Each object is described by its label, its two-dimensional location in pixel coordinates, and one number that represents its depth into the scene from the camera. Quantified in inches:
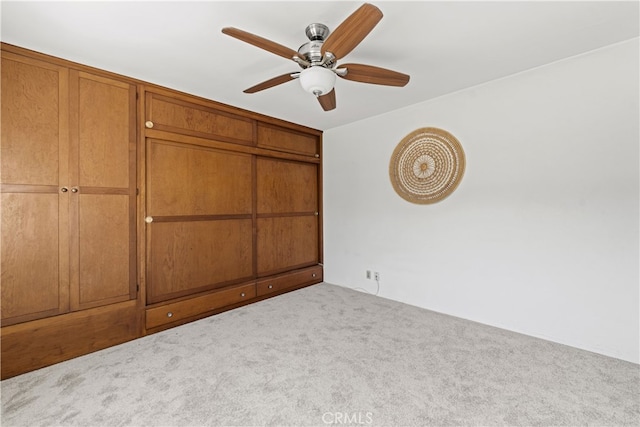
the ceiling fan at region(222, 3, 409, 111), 52.6
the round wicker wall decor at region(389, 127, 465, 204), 109.7
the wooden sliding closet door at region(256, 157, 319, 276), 134.4
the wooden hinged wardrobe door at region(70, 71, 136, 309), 83.8
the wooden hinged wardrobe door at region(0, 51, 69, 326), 73.6
